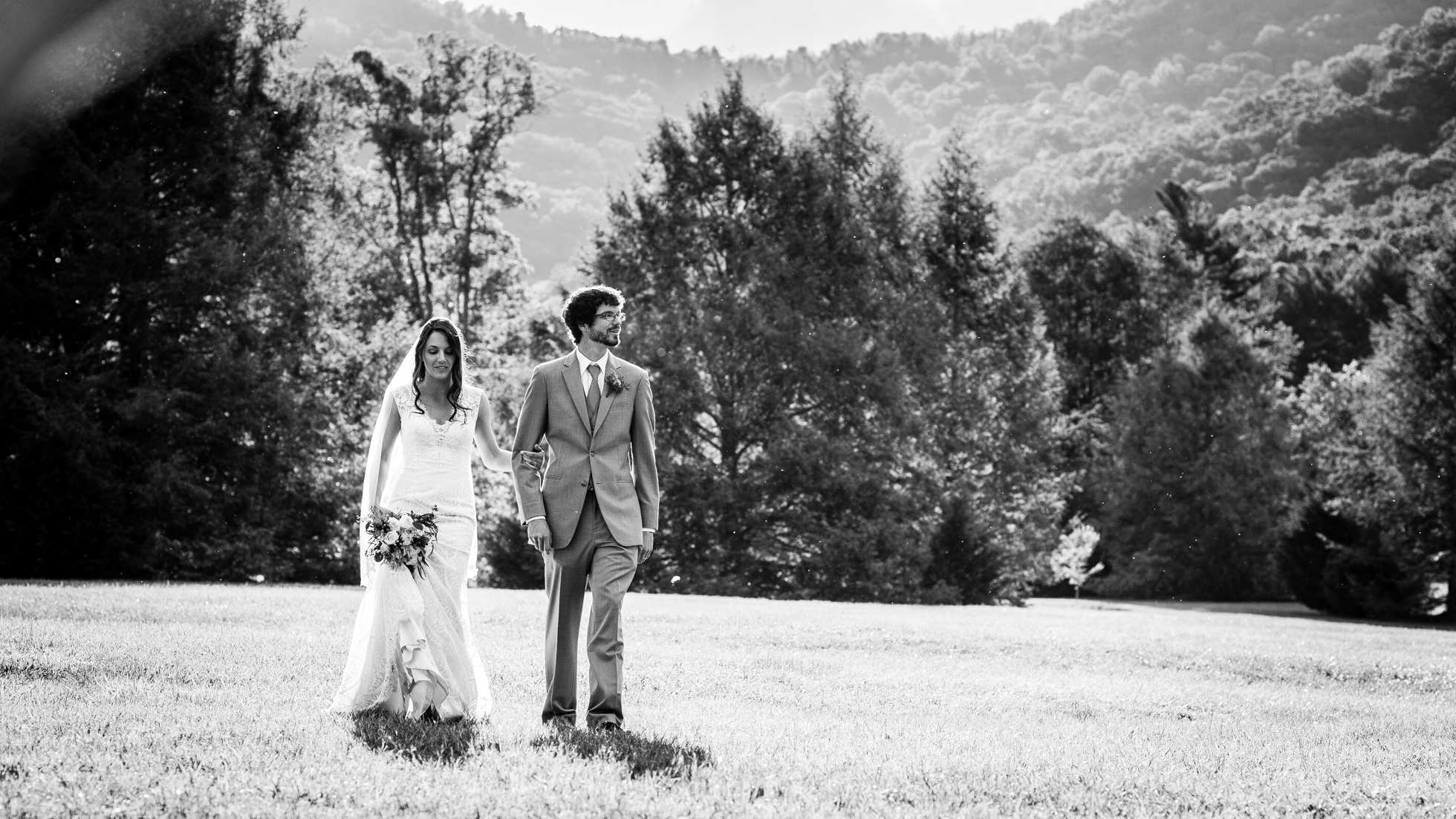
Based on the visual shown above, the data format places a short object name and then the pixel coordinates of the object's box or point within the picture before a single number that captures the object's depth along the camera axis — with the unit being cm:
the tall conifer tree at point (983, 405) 3231
